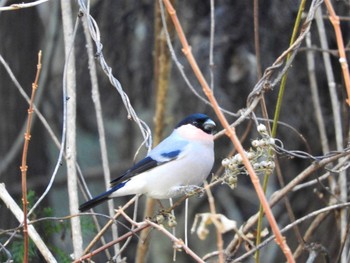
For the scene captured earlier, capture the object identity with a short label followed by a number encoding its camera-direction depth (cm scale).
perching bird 498
